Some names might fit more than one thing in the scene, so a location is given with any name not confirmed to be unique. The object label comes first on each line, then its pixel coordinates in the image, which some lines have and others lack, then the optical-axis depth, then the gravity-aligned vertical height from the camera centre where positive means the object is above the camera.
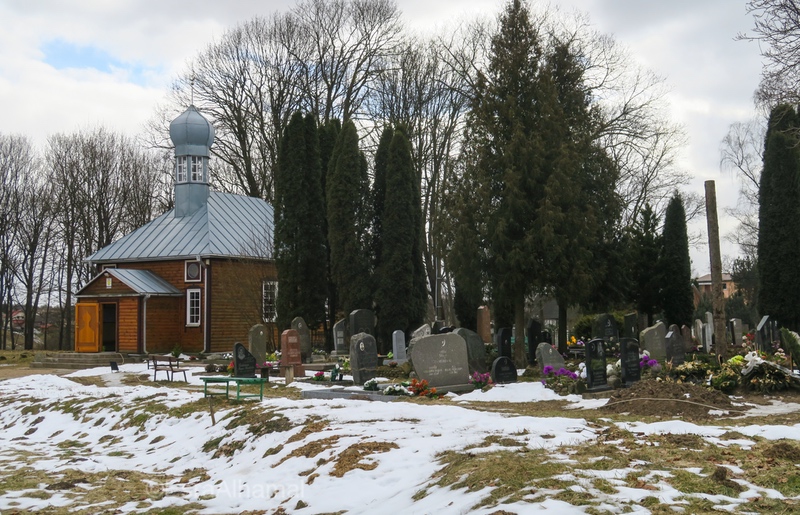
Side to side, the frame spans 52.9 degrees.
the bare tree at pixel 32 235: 43.69 +5.42
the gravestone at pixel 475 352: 18.45 -0.74
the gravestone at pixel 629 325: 23.45 -0.27
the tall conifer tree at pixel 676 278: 30.47 +1.38
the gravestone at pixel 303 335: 25.59 -0.31
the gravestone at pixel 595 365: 15.30 -0.92
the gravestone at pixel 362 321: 25.56 +0.08
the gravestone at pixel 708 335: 26.59 -0.73
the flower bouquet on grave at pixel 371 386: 16.12 -1.25
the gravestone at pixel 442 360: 16.12 -0.78
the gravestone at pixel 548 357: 17.45 -0.84
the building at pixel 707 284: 88.94 +3.35
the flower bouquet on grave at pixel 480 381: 16.78 -1.27
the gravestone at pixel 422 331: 23.08 -0.27
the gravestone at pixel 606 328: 22.47 -0.32
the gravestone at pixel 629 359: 15.95 -0.87
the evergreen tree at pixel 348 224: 28.36 +3.57
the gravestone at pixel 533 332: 23.66 -0.41
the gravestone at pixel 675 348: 18.81 -0.78
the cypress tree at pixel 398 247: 27.67 +2.64
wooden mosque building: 31.80 +2.10
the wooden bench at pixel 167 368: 21.33 -1.08
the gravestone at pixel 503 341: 21.95 -0.59
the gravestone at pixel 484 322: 30.42 -0.09
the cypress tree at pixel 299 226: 29.20 +3.70
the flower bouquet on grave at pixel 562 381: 15.34 -1.24
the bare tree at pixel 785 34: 16.61 +5.74
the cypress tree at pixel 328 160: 30.28 +6.61
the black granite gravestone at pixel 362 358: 18.02 -0.79
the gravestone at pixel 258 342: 22.92 -0.43
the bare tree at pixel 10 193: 43.38 +7.62
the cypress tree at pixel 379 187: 29.33 +5.06
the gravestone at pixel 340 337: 27.12 -0.43
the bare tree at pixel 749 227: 40.62 +4.83
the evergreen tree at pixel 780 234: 25.61 +2.50
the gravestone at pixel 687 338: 25.09 -0.75
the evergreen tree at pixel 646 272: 30.88 +1.68
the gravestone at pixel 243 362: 18.36 -0.80
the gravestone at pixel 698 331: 27.75 -0.63
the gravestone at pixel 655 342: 19.50 -0.65
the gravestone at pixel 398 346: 22.89 -0.67
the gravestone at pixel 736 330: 30.47 -0.67
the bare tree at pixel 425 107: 37.53 +10.14
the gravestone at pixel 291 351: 19.81 -0.64
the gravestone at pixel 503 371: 17.17 -1.10
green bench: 13.90 -0.93
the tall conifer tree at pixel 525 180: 21.59 +3.78
